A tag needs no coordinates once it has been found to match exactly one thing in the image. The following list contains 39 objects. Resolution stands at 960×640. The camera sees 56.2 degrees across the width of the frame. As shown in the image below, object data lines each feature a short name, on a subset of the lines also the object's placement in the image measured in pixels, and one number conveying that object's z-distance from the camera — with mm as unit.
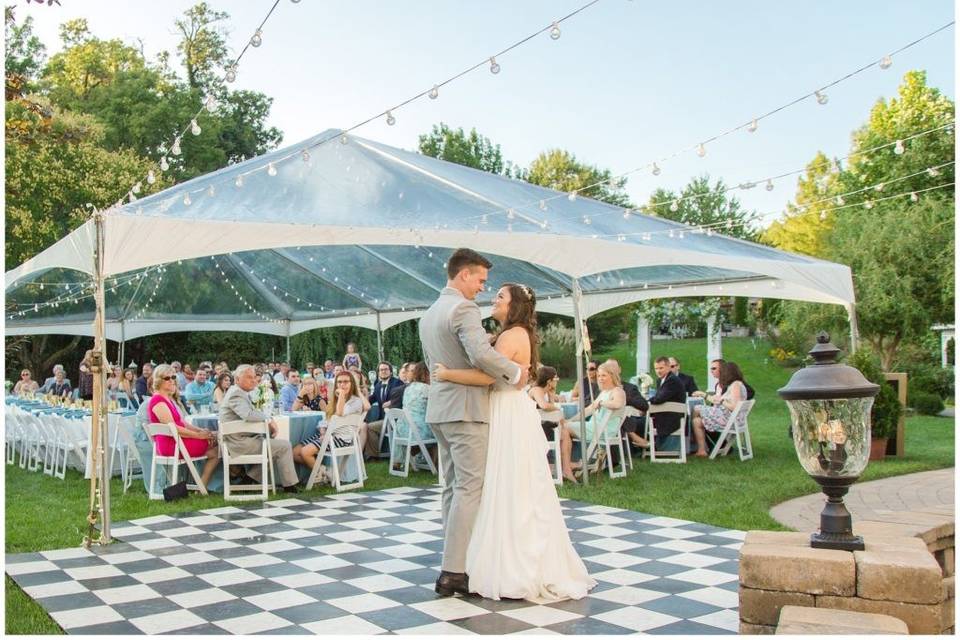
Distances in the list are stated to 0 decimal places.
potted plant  9008
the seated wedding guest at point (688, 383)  9789
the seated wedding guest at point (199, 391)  10656
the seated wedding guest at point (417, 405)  8414
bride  4020
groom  4035
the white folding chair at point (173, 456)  7000
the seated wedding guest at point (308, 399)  8984
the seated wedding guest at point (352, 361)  12453
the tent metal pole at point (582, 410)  7586
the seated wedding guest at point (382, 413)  9266
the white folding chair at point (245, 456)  7027
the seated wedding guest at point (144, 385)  12258
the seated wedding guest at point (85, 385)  13955
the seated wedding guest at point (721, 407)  9281
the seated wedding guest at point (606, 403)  8039
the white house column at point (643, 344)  19391
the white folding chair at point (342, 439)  7410
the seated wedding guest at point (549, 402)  7836
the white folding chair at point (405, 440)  8305
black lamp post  2963
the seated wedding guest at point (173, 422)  7090
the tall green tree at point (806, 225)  26920
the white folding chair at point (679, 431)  9023
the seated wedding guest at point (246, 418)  7059
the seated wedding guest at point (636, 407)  8836
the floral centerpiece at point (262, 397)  7801
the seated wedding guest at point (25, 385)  13562
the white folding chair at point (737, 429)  9031
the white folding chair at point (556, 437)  7637
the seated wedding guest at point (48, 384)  13638
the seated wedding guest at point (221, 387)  10133
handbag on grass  6910
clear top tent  6449
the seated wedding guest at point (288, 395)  10305
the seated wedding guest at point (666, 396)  9172
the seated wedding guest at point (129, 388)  12195
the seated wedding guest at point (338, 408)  7718
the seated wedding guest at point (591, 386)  9404
